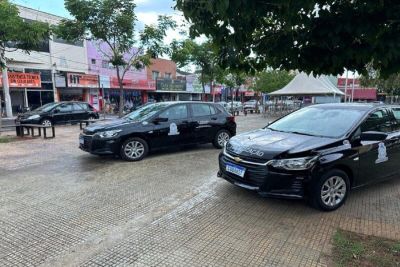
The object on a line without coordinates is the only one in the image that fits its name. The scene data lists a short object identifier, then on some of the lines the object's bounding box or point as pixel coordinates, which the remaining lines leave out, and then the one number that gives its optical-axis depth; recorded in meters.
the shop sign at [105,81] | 34.40
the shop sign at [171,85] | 42.59
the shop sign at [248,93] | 68.94
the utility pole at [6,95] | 25.89
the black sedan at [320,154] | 4.79
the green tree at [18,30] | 11.46
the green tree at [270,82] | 38.00
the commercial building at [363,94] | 60.19
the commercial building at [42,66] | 27.88
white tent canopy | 25.26
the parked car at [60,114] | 17.18
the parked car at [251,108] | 35.98
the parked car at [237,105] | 37.76
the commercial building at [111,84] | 34.19
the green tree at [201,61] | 26.28
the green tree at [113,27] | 16.16
